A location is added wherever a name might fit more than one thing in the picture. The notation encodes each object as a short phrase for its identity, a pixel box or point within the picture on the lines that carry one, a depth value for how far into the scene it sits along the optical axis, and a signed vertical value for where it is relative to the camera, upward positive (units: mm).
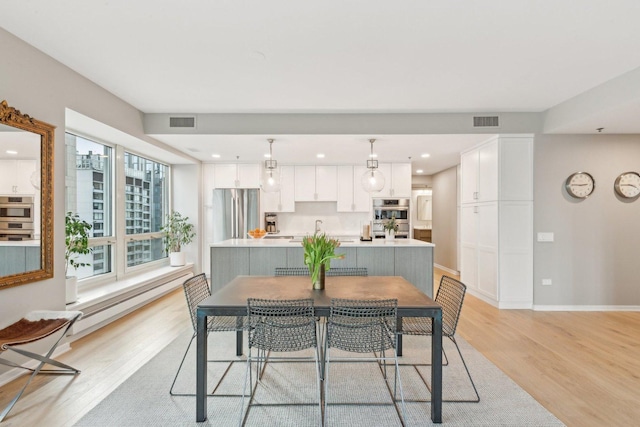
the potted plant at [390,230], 5025 -265
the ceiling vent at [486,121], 4719 +1250
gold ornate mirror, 2719 +117
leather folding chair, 2303 -878
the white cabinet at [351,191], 7152 +437
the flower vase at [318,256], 2822 -361
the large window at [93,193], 4262 +249
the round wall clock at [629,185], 4734 +371
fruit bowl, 5582 -358
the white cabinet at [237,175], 6941 +748
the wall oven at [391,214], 6988 -42
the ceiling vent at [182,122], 4758 +1249
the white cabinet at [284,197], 7184 +314
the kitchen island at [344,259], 4590 -639
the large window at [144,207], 5461 +96
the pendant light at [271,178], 4656 +462
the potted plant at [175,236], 6396 -455
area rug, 2238 -1357
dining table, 2232 -643
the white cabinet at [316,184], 7160 +585
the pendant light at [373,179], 4652 +446
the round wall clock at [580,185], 4750 +372
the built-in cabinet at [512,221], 4824 -128
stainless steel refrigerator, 6785 +0
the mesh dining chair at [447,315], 2609 -832
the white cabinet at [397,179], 6988 +672
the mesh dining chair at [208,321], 2652 -885
